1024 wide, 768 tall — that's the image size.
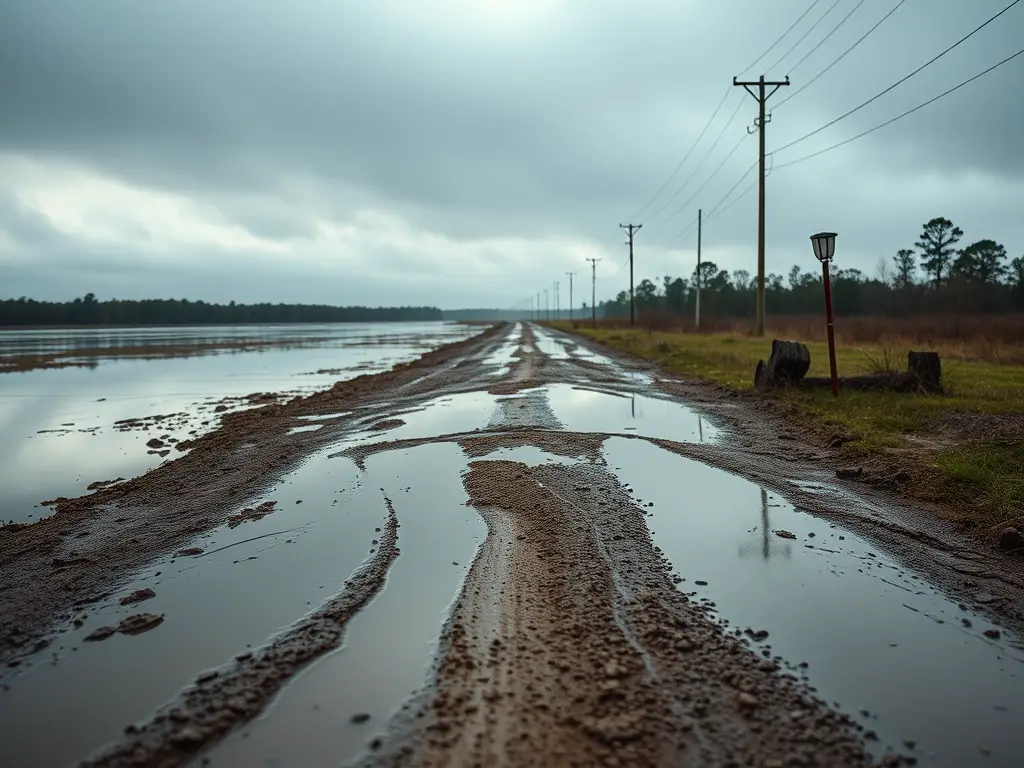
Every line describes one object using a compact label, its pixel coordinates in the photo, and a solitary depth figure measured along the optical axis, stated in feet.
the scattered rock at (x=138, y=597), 13.81
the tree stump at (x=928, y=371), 38.06
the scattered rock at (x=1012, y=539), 15.61
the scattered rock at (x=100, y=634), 12.18
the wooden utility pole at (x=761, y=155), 102.47
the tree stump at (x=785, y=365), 42.52
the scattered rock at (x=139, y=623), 12.44
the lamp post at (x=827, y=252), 38.73
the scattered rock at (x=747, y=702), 9.23
